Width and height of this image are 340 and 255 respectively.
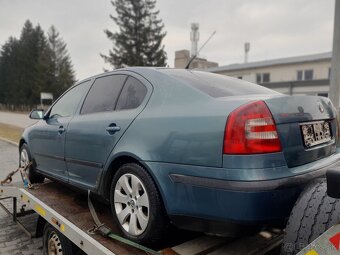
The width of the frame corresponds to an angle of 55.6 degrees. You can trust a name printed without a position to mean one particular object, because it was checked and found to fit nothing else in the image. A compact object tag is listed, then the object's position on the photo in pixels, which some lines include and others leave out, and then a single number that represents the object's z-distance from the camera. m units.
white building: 25.77
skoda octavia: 1.88
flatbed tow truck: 2.23
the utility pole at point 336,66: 5.33
